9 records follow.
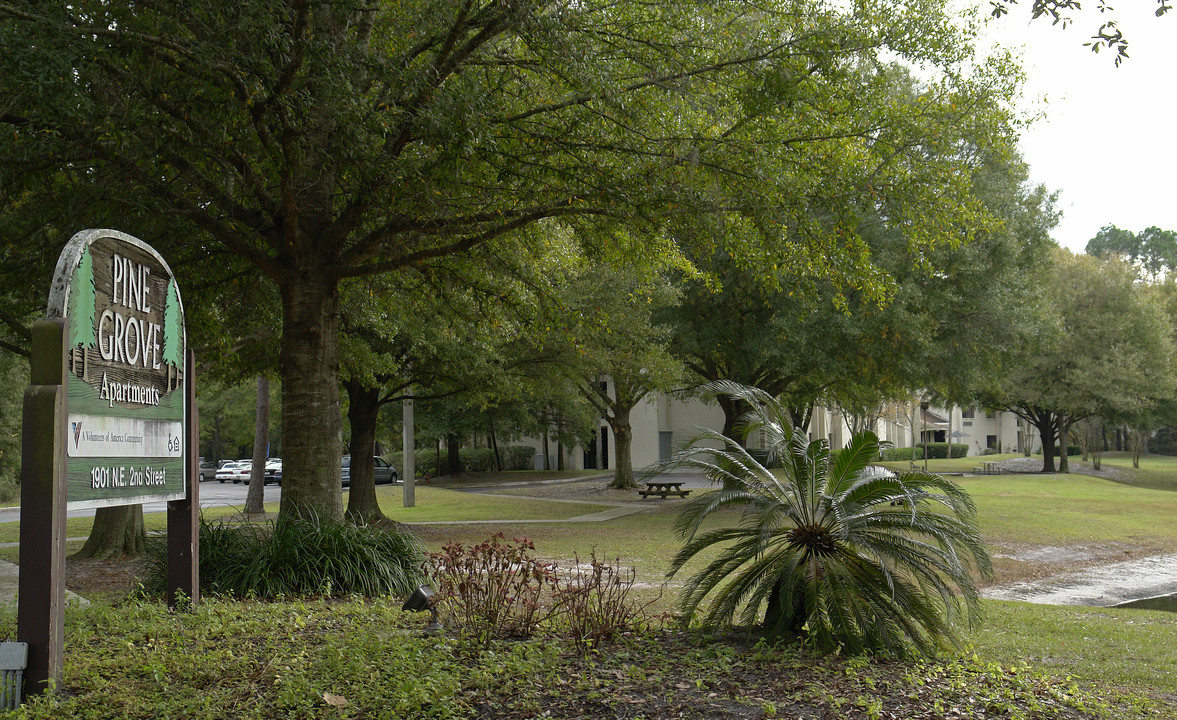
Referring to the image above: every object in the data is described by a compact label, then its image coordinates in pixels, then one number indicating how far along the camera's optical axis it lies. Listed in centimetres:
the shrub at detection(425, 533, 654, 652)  621
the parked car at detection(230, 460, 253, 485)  4756
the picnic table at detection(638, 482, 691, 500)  2803
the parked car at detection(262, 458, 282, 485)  4500
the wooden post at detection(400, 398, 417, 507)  2625
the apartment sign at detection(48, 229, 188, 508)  518
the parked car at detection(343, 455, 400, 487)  4353
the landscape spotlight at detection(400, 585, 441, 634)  632
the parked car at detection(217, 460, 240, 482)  4828
